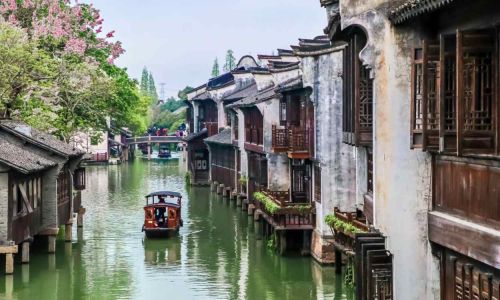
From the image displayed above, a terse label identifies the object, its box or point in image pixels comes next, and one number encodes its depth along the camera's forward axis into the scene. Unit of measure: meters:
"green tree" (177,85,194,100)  148.90
